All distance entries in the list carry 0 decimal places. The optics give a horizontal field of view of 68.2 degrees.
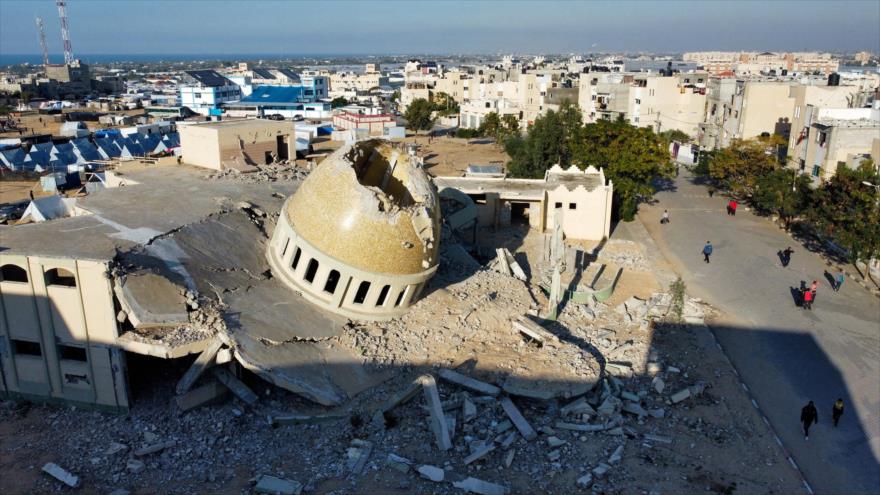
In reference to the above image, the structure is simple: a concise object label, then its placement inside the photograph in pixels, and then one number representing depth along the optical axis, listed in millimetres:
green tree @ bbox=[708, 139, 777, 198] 41281
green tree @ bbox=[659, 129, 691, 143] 64675
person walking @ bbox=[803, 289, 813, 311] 24406
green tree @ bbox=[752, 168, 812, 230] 33312
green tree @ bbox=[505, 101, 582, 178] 42438
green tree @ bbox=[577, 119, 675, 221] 37250
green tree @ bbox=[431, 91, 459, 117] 98438
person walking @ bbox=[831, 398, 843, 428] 16834
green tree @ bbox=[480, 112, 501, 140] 72750
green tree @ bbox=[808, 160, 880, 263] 26344
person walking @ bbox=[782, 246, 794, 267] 29734
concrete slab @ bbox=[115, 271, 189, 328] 15953
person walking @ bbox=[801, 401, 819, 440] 16391
